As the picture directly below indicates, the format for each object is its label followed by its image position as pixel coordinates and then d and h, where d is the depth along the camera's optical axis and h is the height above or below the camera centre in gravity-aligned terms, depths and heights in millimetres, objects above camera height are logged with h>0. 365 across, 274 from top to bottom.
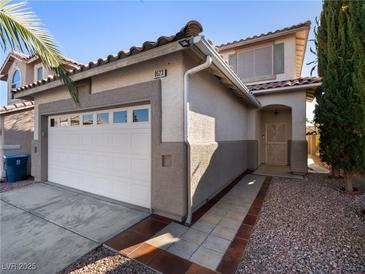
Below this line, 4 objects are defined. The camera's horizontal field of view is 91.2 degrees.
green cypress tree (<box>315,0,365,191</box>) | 5688 +1398
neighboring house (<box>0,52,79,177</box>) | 8219 +476
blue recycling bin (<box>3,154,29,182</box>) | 7289 -1205
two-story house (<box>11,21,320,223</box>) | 3775 +331
